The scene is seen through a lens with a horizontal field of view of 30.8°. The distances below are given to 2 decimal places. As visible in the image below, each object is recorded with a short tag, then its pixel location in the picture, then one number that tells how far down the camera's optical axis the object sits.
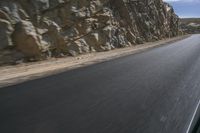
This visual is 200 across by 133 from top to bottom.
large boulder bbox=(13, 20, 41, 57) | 20.05
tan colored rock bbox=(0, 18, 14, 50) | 18.88
